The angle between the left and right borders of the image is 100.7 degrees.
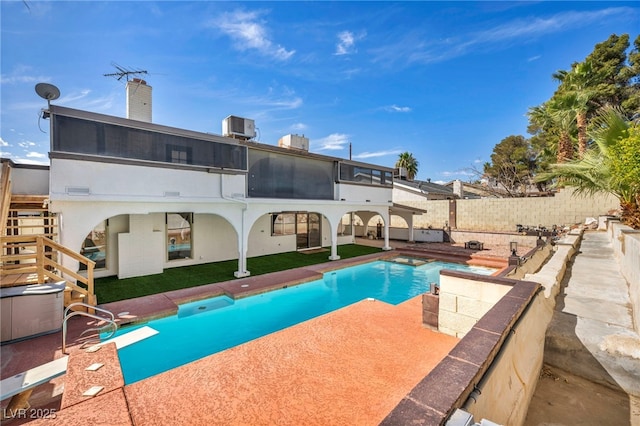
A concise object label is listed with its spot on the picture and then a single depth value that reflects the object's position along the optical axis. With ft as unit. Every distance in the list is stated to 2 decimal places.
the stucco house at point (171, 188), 25.72
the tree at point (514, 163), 109.09
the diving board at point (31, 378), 11.39
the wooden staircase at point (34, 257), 21.35
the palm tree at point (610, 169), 23.92
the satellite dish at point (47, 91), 23.25
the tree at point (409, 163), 137.66
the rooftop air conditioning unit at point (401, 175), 102.62
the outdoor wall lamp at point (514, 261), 27.61
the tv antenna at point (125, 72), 35.81
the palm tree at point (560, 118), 57.88
